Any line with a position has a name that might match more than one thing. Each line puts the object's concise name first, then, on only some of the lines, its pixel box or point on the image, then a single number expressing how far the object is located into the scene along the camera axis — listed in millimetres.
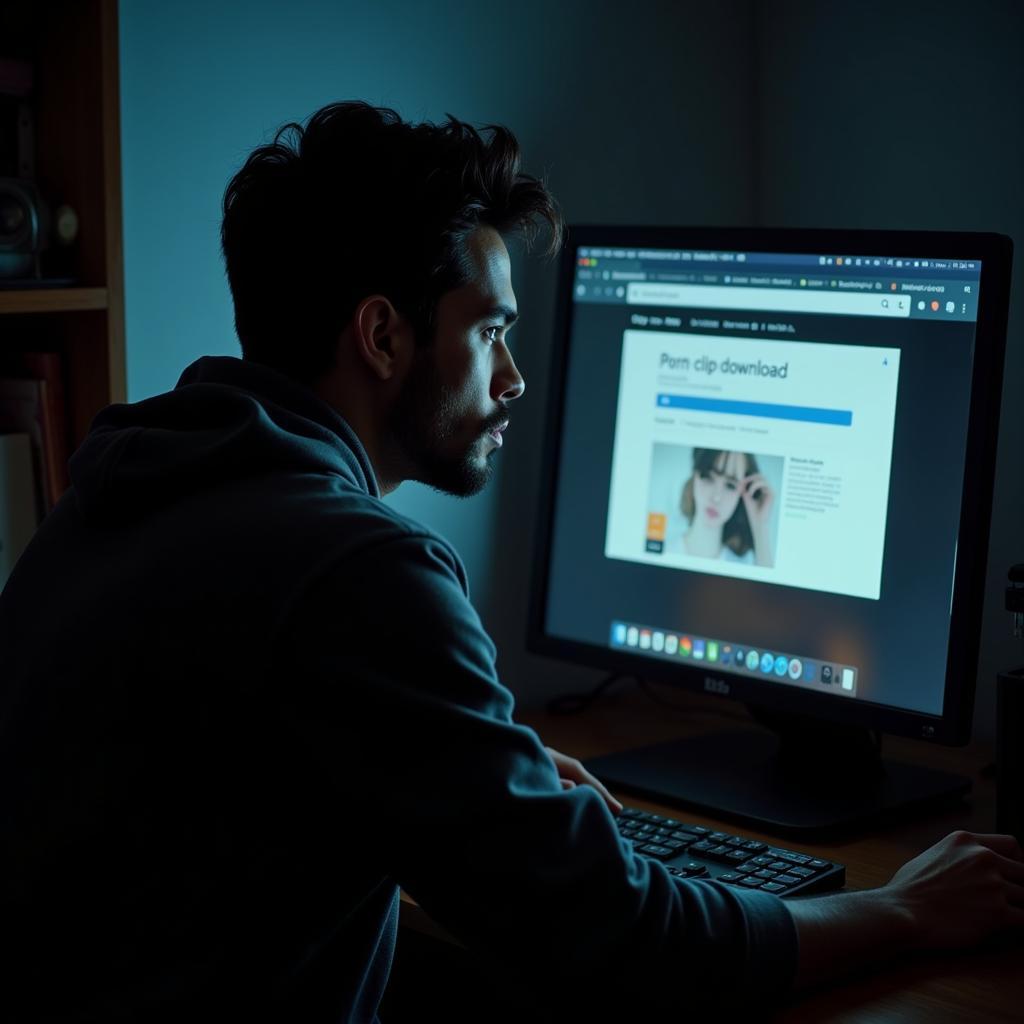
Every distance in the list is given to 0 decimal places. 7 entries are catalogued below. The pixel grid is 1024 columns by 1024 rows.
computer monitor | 1310
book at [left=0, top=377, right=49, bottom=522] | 1308
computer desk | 972
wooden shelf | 1184
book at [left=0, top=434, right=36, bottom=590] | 1296
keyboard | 1140
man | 849
